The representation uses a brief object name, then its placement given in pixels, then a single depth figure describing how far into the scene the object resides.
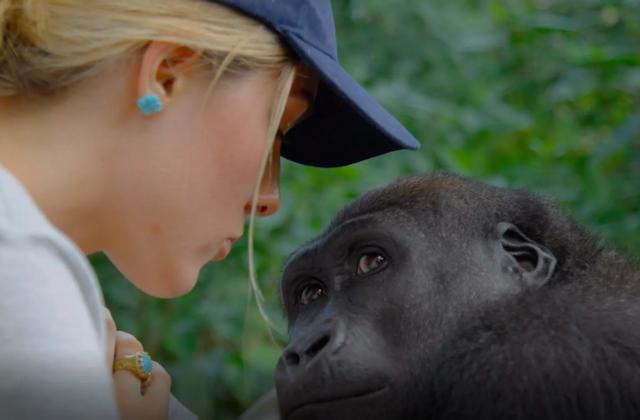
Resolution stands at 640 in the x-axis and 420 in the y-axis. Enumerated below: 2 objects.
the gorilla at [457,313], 2.46
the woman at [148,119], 2.11
